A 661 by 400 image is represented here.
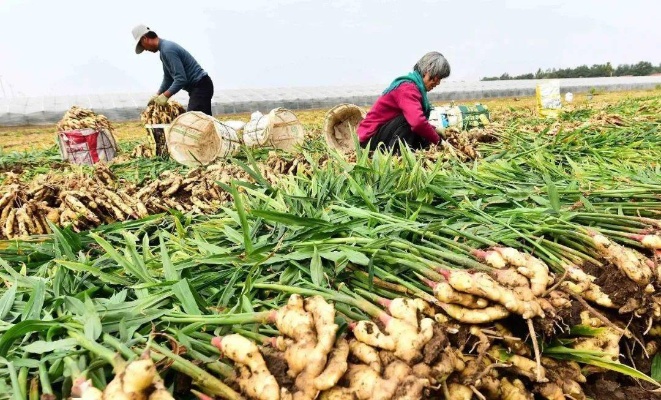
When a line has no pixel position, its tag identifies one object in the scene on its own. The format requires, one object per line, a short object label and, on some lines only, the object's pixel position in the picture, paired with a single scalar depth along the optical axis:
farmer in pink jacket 3.29
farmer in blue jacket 4.54
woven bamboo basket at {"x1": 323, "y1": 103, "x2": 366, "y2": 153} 4.25
